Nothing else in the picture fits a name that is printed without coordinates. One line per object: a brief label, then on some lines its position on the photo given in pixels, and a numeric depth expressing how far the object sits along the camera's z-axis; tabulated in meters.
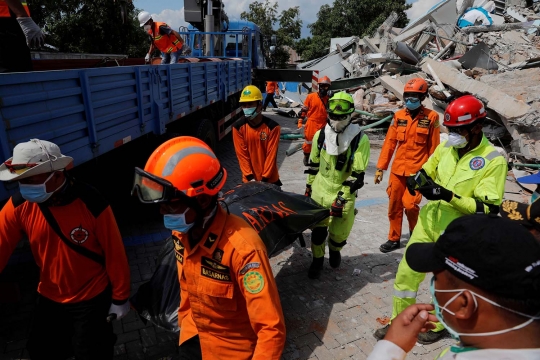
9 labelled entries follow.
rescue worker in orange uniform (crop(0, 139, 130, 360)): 2.08
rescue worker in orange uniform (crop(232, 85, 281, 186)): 4.29
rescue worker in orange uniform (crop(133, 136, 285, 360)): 1.56
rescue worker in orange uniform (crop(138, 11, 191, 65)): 6.43
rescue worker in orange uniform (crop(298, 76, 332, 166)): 7.72
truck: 2.35
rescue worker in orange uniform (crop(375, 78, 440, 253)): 4.38
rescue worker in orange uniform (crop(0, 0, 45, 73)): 3.11
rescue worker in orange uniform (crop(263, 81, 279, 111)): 14.61
